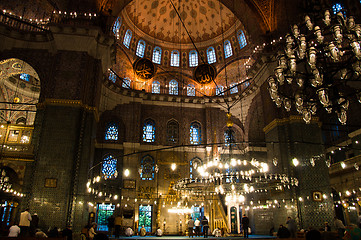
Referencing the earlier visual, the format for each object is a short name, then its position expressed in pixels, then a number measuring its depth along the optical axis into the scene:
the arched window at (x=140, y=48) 23.34
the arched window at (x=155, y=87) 23.17
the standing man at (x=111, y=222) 15.05
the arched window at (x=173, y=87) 23.56
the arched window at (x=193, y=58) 24.58
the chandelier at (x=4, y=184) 11.98
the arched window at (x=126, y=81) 21.95
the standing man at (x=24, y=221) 9.77
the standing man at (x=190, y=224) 15.72
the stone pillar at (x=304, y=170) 12.66
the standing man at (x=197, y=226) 15.56
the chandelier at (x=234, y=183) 12.08
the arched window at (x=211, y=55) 24.31
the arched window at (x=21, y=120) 19.50
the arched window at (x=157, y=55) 24.12
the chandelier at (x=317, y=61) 6.66
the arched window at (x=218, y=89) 23.41
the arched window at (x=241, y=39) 22.08
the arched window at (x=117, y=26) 20.23
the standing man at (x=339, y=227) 9.86
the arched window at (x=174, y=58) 24.50
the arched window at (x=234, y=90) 22.80
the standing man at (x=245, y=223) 13.77
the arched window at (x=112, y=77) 21.08
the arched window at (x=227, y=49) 23.39
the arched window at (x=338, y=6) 16.43
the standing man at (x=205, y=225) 14.78
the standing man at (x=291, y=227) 12.40
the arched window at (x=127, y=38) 22.12
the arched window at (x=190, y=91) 23.75
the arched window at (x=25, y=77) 18.86
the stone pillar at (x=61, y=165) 11.59
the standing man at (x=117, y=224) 14.41
